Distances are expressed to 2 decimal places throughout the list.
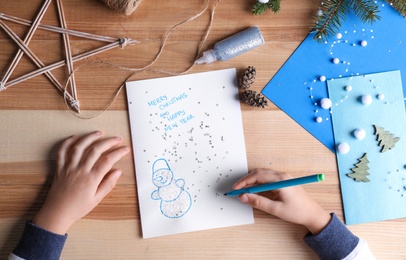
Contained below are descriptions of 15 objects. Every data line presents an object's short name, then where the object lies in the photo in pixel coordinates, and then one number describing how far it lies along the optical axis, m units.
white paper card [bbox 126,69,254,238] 0.86
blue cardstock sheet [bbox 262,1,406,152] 0.88
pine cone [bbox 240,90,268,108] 0.85
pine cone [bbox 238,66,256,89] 0.85
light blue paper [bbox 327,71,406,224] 0.87
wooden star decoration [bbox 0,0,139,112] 0.85
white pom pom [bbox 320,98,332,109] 0.87
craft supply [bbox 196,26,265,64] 0.85
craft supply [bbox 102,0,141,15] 0.82
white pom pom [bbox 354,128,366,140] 0.87
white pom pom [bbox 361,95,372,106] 0.87
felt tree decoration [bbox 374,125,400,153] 0.88
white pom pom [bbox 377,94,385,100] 0.88
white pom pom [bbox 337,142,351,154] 0.87
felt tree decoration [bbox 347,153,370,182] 0.87
